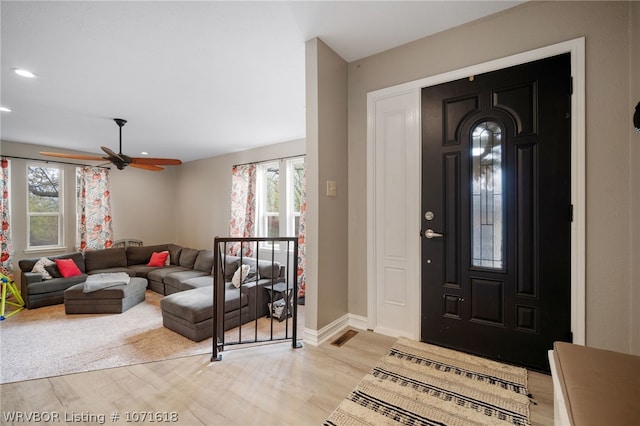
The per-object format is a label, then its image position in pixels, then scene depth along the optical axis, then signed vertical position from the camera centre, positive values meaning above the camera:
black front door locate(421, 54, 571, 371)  1.73 -0.02
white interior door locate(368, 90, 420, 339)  2.22 -0.04
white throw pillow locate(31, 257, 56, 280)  4.34 -0.95
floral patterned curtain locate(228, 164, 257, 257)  5.57 +0.13
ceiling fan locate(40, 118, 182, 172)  3.37 +0.68
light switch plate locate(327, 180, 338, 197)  2.29 +0.19
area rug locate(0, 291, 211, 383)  2.60 -1.54
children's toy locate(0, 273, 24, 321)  3.76 -1.35
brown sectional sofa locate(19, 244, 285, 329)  3.89 -1.19
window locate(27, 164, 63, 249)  4.96 +0.09
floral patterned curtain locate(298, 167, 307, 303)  4.50 -0.75
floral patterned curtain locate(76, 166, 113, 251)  5.50 +0.01
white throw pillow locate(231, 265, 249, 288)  4.08 -1.03
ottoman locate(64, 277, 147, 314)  3.96 -1.36
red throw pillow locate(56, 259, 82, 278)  4.59 -1.00
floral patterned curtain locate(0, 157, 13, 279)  4.47 -0.31
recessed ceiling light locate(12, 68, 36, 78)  2.47 +1.32
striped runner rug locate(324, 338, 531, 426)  1.36 -1.08
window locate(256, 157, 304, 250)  5.12 +0.27
